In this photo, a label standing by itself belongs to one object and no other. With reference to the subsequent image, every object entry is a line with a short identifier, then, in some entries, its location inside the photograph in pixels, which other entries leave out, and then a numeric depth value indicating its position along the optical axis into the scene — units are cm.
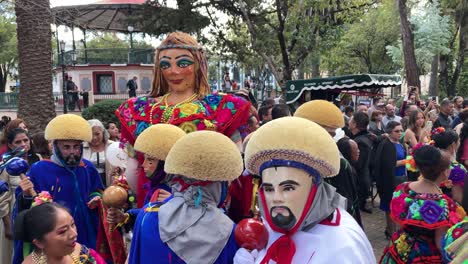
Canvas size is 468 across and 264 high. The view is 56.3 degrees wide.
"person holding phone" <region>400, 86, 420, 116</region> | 1103
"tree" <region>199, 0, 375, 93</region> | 1211
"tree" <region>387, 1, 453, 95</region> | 2453
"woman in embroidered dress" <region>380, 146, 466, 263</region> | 323
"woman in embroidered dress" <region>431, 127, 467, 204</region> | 417
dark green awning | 1145
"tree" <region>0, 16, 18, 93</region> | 3225
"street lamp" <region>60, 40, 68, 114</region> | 1525
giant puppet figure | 314
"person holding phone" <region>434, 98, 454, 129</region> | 860
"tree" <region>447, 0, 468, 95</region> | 2139
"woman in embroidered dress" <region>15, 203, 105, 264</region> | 258
